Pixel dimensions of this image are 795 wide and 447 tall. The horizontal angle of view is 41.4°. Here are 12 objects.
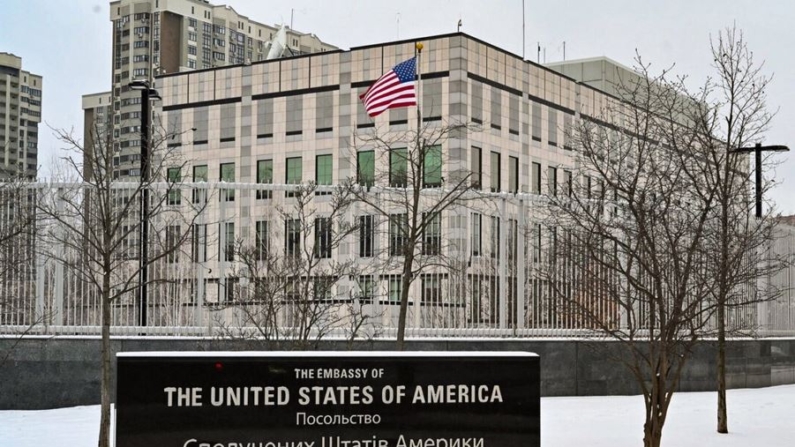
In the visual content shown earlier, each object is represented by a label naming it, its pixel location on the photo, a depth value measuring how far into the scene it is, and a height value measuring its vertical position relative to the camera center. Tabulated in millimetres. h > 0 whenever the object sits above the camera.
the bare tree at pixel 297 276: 14797 -497
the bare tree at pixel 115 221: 15266 +303
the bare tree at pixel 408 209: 16219 +543
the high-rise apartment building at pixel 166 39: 157750 +31402
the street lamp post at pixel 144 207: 14172 +509
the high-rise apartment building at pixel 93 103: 176938 +23866
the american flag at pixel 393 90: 21688 +3169
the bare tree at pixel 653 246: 11463 -31
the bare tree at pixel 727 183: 13422 +844
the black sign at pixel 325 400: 7168 -1106
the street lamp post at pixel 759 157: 19891 +1784
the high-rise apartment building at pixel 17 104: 189750 +25173
